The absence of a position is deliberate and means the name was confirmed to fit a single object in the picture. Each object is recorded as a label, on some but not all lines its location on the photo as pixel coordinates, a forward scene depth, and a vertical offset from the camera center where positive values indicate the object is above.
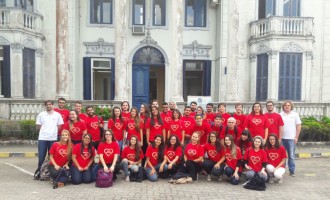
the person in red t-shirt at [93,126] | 8.52 -0.91
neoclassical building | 16.20 +2.26
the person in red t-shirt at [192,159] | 8.02 -1.63
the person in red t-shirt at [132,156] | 7.96 -1.58
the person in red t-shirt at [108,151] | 7.78 -1.41
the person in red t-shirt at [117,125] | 8.56 -0.89
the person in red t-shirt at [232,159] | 7.83 -1.59
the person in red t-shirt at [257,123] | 8.45 -0.79
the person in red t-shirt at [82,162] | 7.64 -1.66
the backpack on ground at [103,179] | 7.37 -1.95
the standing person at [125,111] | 8.77 -0.55
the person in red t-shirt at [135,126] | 8.48 -0.90
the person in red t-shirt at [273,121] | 8.51 -0.75
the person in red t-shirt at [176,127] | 8.60 -0.93
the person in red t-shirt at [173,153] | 7.94 -1.49
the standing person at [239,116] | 8.78 -0.67
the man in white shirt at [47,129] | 8.27 -0.97
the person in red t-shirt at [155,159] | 7.99 -1.64
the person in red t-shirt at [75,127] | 8.21 -0.91
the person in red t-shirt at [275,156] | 7.85 -1.52
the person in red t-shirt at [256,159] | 7.67 -1.57
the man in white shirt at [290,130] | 8.75 -1.00
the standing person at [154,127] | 8.46 -0.92
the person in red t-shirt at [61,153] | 7.58 -1.44
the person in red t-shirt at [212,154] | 8.08 -1.52
